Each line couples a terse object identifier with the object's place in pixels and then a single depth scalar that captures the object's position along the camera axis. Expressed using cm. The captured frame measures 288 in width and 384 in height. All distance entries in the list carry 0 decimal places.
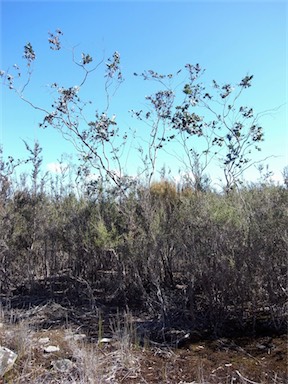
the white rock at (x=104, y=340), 372
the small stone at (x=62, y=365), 311
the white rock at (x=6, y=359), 307
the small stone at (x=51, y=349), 349
